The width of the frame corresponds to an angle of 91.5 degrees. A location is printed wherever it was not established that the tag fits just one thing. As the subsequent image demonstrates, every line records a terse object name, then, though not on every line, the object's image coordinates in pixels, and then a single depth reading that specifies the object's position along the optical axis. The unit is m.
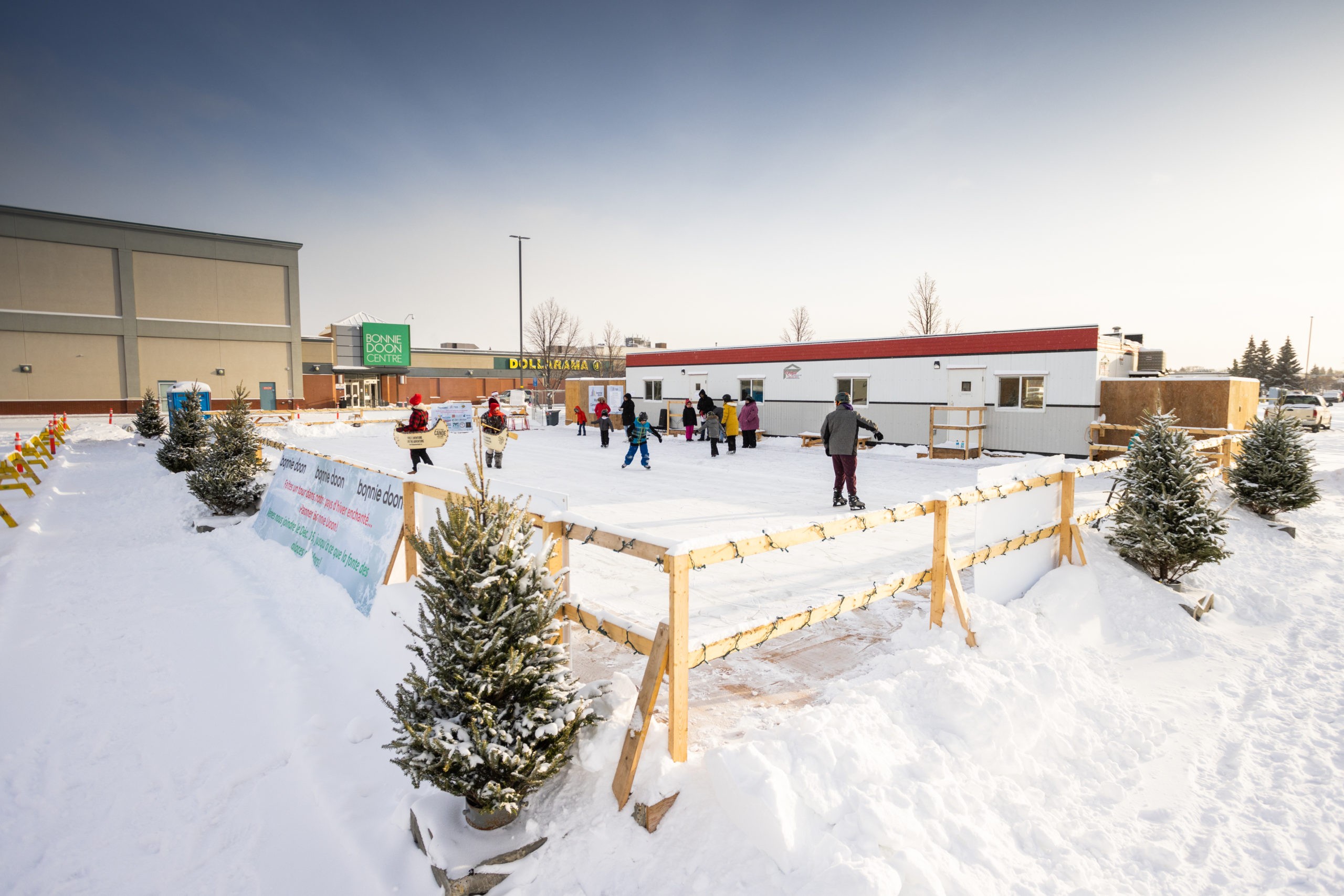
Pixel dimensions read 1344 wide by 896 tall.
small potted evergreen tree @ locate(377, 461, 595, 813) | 3.04
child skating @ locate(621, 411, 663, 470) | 15.28
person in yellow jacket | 18.92
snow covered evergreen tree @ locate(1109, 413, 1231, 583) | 6.79
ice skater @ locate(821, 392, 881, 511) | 10.34
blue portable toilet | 20.44
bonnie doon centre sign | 43.44
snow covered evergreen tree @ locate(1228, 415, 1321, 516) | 9.76
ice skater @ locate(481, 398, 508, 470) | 15.20
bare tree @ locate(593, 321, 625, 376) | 61.91
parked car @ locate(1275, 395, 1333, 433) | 25.59
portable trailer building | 17.53
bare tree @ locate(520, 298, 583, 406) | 54.38
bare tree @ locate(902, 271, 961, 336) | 42.56
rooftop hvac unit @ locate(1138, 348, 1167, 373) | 21.97
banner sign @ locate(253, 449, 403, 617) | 6.09
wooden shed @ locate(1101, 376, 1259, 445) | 16.38
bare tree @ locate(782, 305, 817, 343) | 55.44
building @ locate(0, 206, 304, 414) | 33.38
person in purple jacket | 19.09
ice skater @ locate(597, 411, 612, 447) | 20.58
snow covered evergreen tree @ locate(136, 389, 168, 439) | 20.92
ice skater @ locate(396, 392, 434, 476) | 13.63
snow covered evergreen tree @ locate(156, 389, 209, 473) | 14.42
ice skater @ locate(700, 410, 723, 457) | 18.33
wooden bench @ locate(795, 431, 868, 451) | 20.06
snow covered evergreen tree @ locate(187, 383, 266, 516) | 10.24
